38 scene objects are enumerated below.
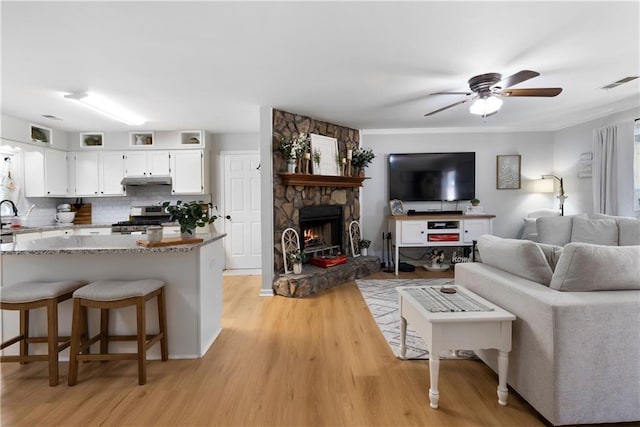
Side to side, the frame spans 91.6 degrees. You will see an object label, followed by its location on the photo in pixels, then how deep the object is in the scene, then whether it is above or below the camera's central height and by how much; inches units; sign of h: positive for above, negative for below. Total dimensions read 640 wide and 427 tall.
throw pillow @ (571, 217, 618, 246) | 146.6 -12.2
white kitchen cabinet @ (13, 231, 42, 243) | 156.0 -14.5
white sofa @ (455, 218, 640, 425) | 59.9 -25.9
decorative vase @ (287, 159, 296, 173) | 163.3 +22.1
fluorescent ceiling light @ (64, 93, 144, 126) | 135.2 +48.7
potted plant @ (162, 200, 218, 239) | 96.3 -2.6
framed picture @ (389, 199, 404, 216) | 211.6 -0.2
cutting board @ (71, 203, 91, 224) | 208.5 -4.1
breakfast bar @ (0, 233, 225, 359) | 92.7 -20.4
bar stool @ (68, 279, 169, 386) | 79.7 -25.1
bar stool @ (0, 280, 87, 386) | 78.1 -24.0
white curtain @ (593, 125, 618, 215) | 167.8 +19.7
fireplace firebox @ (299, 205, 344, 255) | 181.2 -13.8
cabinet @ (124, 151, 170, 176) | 203.9 +28.7
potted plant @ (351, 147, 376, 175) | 199.6 +31.3
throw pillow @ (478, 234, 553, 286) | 72.0 -13.1
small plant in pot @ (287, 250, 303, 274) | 162.1 -28.6
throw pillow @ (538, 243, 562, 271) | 73.6 -11.5
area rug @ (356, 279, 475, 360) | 96.3 -44.2
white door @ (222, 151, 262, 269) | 214.4 -1.2
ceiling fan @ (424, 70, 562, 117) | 111.0 +42.4
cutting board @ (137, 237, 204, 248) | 89.9 -10.3
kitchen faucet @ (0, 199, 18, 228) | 177.9 +0.4
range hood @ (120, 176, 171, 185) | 199.6 +17.8
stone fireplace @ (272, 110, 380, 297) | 160.7 -3.0
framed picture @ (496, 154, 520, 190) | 217.2 +24.7
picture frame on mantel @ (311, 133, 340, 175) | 176.4 +31.1
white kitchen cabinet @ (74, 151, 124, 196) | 203.6 +22.9
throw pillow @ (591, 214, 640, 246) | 138.6 -11.4
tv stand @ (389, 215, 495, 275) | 195.5 -14.3
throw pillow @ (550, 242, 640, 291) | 63.9 -13.1
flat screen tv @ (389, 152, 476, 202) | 214.8 +21.8
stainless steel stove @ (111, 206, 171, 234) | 191.5 -8.0
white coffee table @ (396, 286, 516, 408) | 68.0 -28.0
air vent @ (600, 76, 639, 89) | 128.4 +52.8
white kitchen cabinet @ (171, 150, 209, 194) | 203.5 +22.6
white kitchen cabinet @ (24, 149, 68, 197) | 186.4 +21.0
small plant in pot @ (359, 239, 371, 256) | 206.2 -25.9
